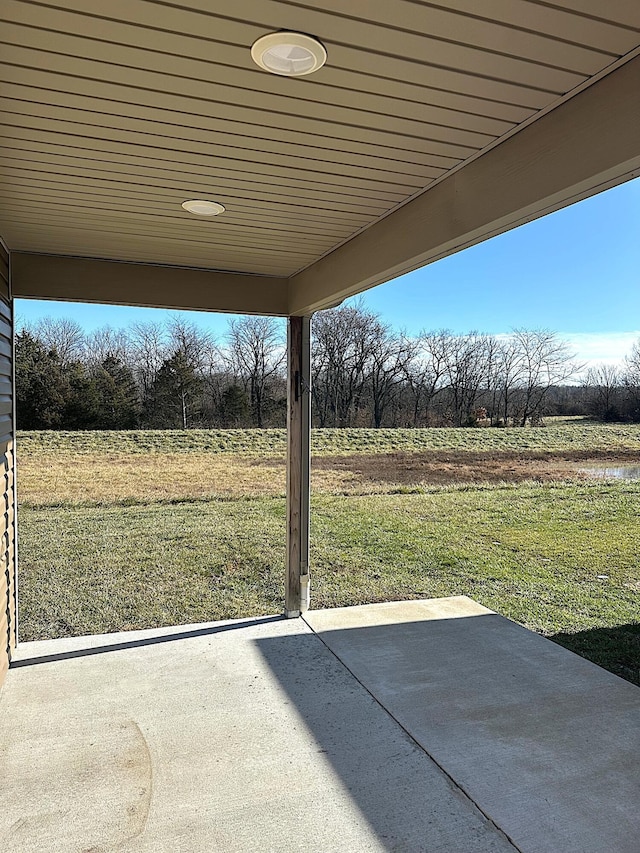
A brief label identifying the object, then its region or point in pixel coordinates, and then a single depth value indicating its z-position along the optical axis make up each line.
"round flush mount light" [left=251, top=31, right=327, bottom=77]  1.32
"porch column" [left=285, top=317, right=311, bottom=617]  4.00
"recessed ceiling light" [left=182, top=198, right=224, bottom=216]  2.44
